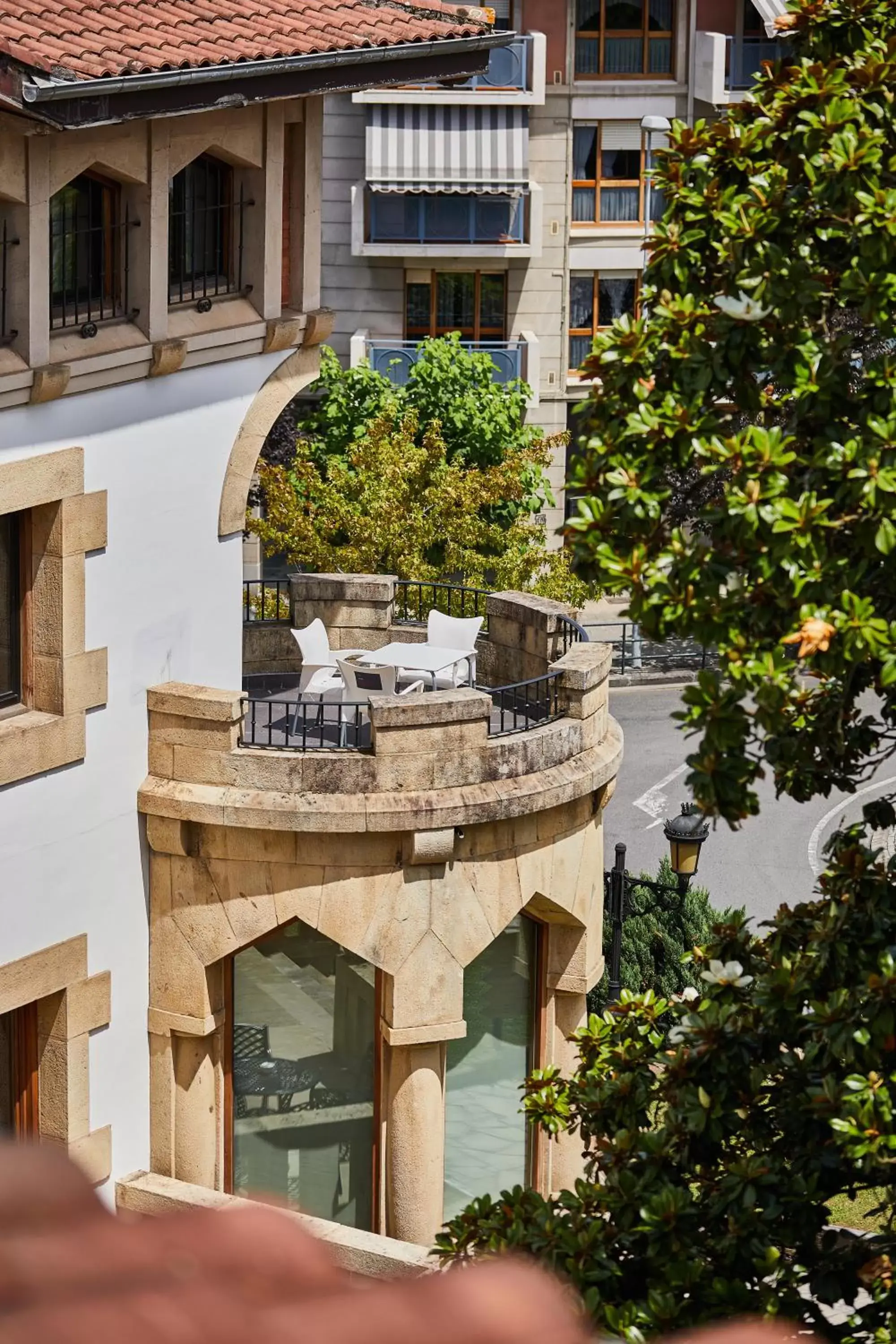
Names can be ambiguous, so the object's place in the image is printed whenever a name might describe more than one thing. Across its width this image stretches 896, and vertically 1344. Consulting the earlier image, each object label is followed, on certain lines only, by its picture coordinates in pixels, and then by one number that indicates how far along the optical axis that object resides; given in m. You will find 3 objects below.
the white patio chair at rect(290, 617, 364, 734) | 21.66
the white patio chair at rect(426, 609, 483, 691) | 21.28
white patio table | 20.56
